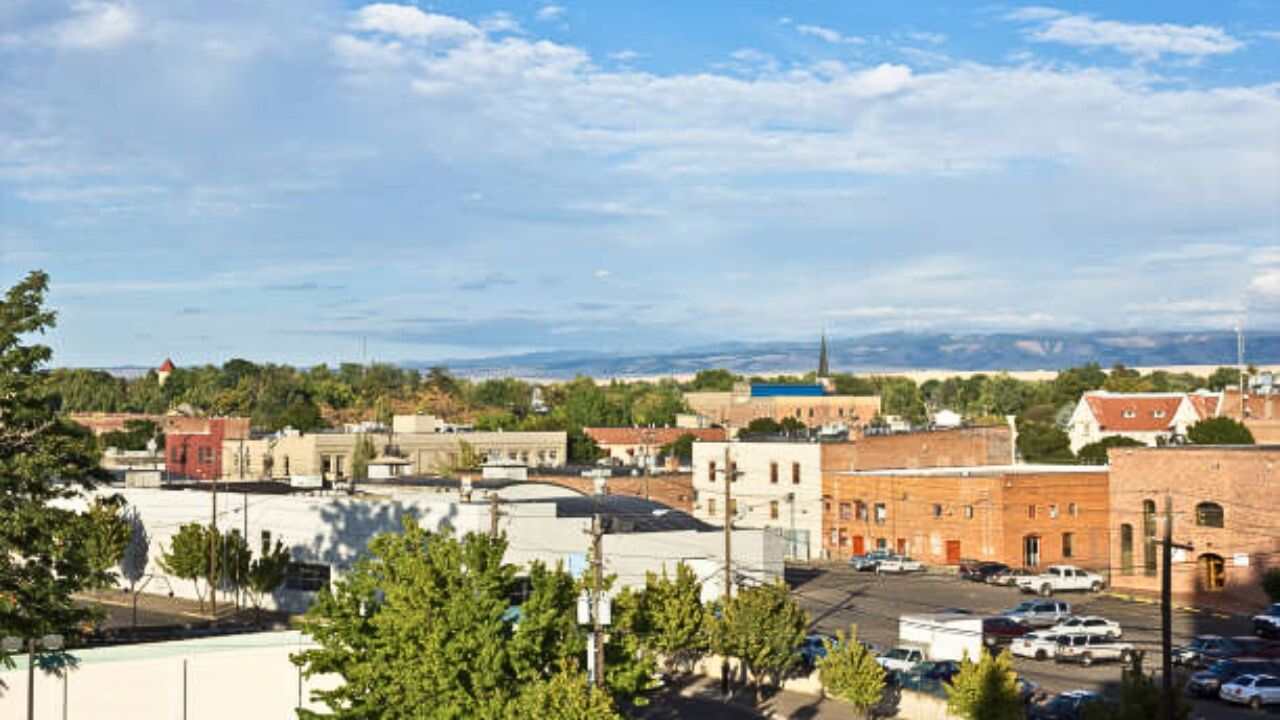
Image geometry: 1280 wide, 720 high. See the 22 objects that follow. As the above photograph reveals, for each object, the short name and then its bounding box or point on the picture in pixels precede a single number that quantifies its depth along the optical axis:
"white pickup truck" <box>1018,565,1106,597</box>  72.62
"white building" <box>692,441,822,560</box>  91.00
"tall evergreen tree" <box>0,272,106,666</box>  37.75
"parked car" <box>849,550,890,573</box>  81.94
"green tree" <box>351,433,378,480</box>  110.31
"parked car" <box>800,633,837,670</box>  51.94
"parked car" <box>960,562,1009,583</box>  76.88
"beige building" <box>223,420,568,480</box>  114.25
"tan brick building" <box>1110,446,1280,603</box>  65.38
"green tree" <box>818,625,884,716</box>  43.28
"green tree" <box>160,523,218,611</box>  67.31
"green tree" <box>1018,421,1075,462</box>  116.55
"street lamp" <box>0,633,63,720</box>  34.56
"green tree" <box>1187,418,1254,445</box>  90.94
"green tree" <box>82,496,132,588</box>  67.26
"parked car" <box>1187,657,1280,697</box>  48.31
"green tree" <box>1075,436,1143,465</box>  103.44
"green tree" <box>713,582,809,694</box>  47.03
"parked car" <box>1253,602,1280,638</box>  58.84
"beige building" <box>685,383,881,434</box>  172.62
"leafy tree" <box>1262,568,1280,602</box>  62.34
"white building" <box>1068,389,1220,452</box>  118.25
